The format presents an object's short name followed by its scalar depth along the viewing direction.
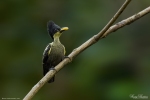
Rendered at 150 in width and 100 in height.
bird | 7.32
